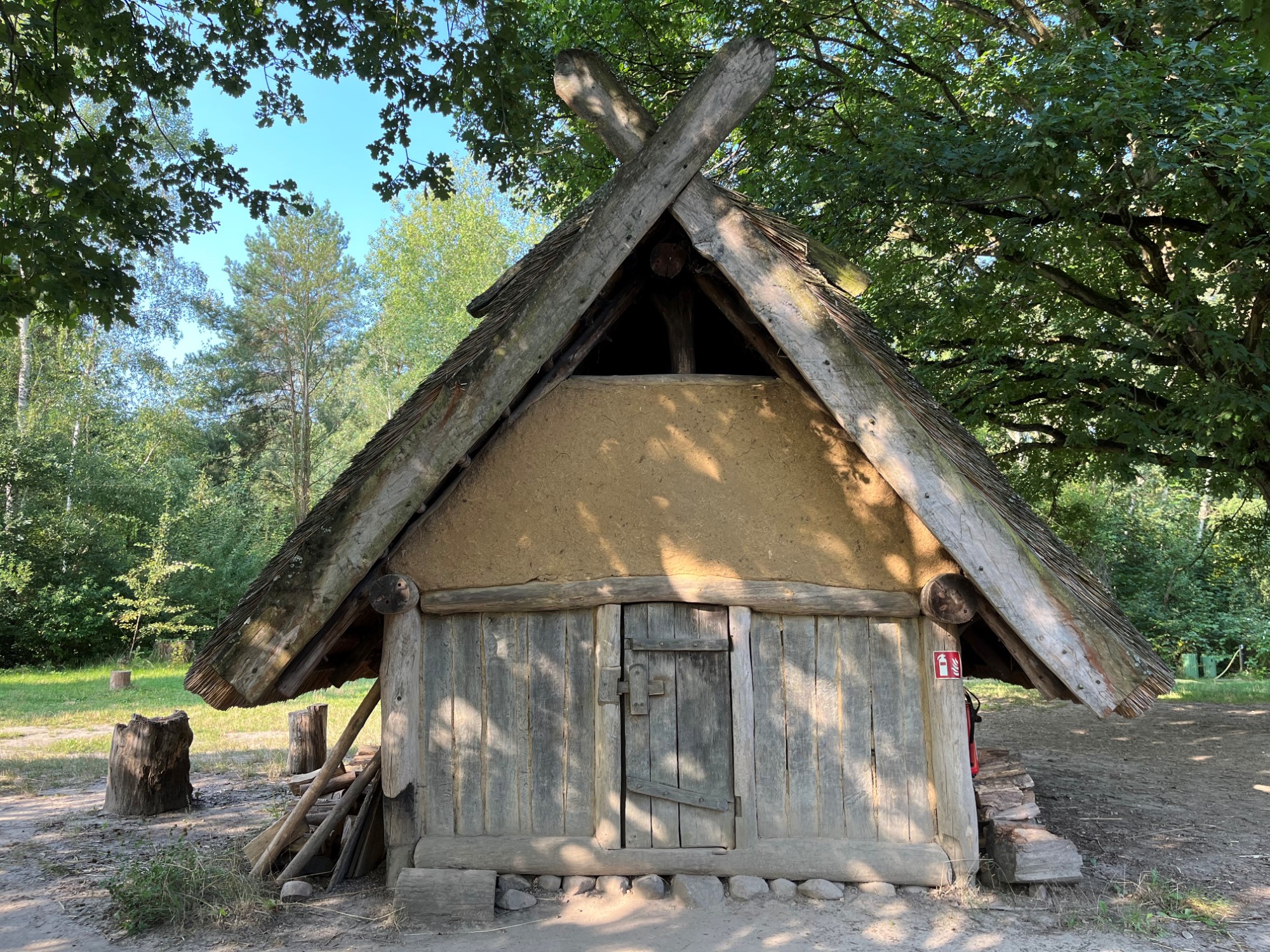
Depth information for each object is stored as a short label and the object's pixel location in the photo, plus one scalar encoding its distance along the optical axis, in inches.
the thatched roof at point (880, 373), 172.6
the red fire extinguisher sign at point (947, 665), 188.7
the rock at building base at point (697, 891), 183.2
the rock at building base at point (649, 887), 186.7
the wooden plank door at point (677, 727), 193.0
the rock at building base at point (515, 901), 183.3
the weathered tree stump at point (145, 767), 271.4
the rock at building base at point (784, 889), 185.2
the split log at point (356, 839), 201.2
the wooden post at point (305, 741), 313.7
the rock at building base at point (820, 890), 184.2
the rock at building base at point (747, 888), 185.0
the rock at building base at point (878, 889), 184.7
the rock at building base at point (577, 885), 187.9
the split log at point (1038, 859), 182.5
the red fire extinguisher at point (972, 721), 204.4
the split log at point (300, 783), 267.4
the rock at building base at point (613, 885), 187.6
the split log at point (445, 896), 181.0
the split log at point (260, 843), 206.2
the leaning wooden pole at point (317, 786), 199.3
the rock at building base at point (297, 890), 188.9
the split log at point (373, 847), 206.2
